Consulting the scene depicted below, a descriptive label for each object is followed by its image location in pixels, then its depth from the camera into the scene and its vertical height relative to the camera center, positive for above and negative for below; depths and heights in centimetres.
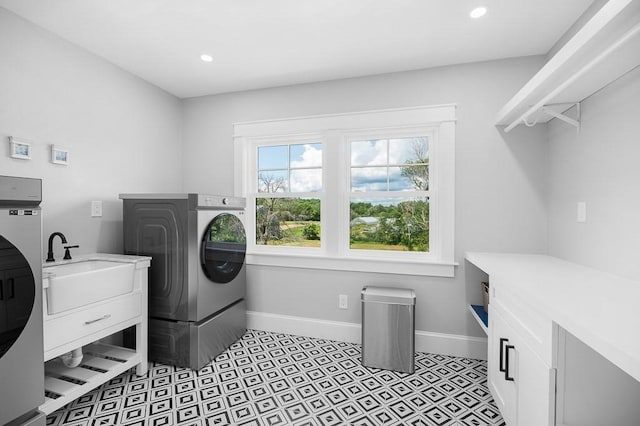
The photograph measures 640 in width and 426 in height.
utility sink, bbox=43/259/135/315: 152 -42
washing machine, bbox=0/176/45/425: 127 -43
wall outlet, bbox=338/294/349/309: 272 -84
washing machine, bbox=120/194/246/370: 219 -44
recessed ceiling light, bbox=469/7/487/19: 177 +124
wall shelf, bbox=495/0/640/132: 108 +69
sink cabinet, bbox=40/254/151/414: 155 -77
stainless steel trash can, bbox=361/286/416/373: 221 -93
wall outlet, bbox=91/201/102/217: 229 +1
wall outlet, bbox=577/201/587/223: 180 +0
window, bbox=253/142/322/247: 294 +17
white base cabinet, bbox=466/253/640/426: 90 -54
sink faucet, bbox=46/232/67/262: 189 -22
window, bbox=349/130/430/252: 265 +16
